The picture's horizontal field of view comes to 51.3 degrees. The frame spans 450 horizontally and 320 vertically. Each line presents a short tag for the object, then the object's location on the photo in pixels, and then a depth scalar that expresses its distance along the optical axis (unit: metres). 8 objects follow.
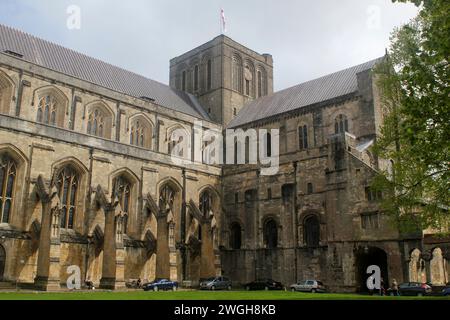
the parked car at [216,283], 32.41
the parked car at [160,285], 28.72
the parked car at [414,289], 25.25
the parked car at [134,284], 30.31
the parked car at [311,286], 29.83
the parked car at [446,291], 24.41
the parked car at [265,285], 32.95
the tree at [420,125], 13.08
